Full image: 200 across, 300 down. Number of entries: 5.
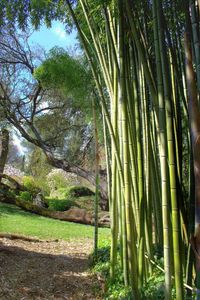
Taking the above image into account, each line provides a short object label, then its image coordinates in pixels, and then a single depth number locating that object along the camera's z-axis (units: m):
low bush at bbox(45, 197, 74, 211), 9.69
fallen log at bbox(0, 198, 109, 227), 8.36
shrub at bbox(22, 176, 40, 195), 10.82
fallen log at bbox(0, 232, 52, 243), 5.30
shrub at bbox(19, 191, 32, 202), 10.23
